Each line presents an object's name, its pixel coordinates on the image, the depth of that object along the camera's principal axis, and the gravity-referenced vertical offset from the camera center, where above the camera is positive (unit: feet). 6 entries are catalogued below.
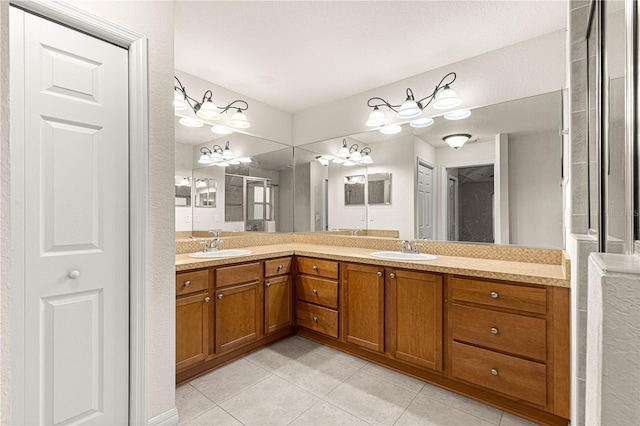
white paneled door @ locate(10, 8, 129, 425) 4.19 -0.13
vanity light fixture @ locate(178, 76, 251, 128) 8.69 +3.23
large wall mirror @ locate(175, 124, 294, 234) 9.17 +0.98
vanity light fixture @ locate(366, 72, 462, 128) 8.06 +3.16
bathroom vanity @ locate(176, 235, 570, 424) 5.60 -2.36
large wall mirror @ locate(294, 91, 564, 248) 7.15 +0.95
